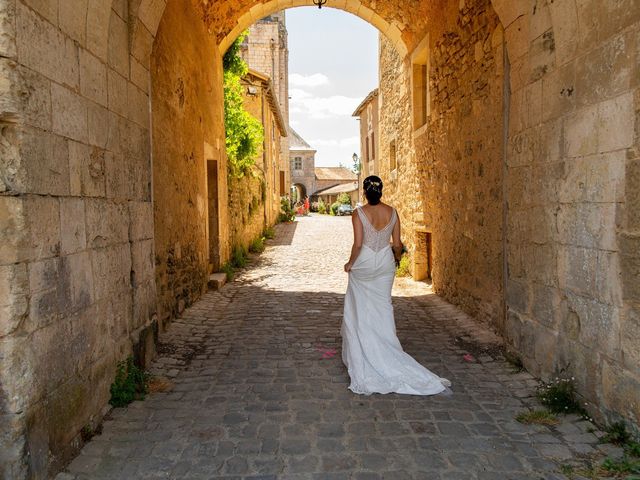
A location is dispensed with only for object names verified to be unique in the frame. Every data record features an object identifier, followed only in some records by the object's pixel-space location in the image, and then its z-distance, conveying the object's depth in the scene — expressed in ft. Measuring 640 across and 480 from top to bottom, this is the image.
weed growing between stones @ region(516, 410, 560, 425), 9.88
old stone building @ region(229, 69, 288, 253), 36.81
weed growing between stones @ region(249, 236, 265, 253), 42.11
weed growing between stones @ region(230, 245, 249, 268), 33.37
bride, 12.42
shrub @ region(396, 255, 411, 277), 30.12
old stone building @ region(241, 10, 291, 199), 93.97
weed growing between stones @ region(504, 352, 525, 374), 12.82
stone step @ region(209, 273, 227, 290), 25.63
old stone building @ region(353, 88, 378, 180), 52.95
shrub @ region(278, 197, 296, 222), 77.46
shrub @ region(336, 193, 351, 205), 129.62
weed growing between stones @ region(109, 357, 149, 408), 10.80
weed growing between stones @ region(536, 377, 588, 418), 10.27
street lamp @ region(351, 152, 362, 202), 176.98
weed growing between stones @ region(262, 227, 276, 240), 53.00
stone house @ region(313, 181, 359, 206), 132.09
